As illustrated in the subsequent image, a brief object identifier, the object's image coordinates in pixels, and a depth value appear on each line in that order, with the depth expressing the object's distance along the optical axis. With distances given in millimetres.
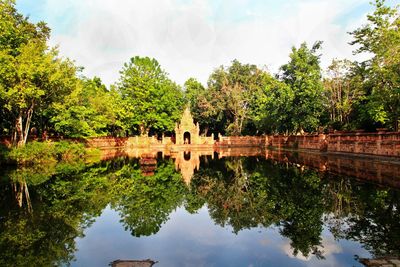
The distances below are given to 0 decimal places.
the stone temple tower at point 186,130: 64938
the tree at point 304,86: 42312
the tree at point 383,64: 30266
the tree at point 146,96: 62531
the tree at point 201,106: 71188
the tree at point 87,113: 37406
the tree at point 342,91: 42031
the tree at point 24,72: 24484
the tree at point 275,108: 44466
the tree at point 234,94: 68562
